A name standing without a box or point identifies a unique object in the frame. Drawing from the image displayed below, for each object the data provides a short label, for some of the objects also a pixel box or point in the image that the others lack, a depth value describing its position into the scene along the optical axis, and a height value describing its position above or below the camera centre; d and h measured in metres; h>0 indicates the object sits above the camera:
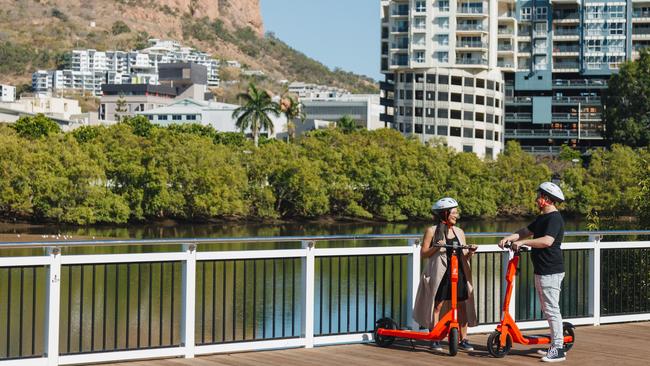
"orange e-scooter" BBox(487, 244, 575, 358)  10.52 -1.22
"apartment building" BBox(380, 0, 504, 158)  111.00 +14.66
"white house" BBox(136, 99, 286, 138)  149.88 +13.19
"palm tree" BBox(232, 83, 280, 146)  111.44 +10.04
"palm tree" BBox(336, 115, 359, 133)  125.38 +10.02
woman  10.64 -0.66
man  10.44 -0.43
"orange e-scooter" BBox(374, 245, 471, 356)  10.59 -1.15
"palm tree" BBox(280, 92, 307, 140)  126.23 +11.58
